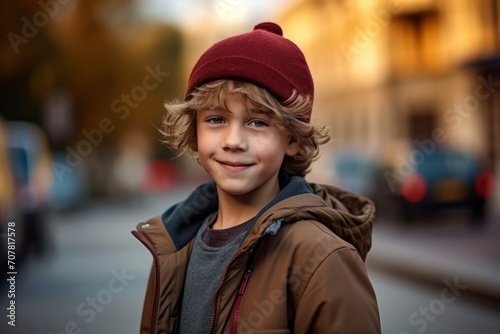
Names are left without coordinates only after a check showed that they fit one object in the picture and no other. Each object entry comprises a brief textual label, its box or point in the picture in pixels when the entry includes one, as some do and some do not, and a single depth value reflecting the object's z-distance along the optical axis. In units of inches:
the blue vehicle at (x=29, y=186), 401.0
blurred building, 1027.3
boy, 78.2
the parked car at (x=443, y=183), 587.5
